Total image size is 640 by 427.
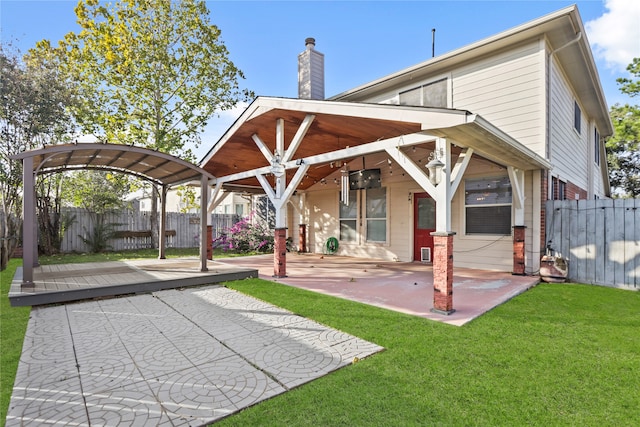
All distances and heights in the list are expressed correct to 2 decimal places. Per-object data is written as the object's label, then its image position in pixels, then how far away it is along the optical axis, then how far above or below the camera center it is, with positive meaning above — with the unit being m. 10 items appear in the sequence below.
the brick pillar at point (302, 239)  11.98 -0.87
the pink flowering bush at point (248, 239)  12.42 -0.92
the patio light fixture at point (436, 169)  4.20 +0.62
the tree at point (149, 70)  11.56 +5.58
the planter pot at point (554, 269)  6.46 -1.08
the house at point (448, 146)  4.61 +1.43
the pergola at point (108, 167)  4.88 +1.03
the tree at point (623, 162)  19.62 +3.88
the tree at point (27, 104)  10.49 +3.80
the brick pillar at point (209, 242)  9.30 -0.79
